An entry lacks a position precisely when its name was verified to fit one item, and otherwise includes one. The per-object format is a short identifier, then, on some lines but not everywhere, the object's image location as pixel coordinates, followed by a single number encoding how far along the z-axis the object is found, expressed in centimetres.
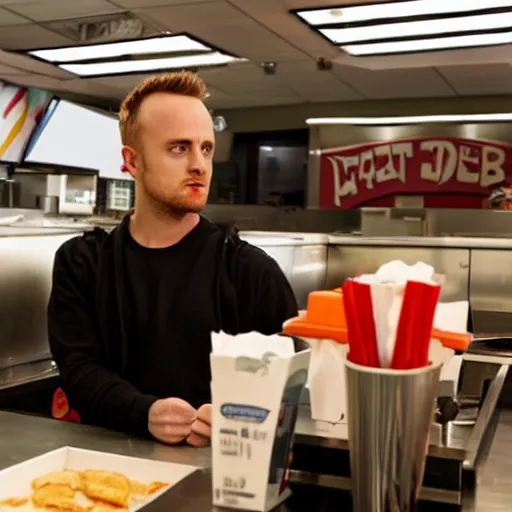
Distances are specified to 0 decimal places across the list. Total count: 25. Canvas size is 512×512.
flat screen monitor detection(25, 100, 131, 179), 596
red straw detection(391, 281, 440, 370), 73
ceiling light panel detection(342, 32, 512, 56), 378
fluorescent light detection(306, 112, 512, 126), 546
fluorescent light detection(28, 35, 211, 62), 401
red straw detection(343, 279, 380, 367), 75
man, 148
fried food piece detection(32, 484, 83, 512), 92
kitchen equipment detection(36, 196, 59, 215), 588
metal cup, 74
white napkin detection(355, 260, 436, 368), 74
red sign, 536
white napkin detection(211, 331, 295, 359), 83
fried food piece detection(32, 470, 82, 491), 98
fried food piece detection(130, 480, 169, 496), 97
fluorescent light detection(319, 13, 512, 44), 342
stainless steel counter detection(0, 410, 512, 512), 98
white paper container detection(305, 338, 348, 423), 93
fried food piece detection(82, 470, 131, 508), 93
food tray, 94
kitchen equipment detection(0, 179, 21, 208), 588
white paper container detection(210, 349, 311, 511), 81
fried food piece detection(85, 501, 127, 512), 92
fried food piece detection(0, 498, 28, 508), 94
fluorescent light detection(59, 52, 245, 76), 444
